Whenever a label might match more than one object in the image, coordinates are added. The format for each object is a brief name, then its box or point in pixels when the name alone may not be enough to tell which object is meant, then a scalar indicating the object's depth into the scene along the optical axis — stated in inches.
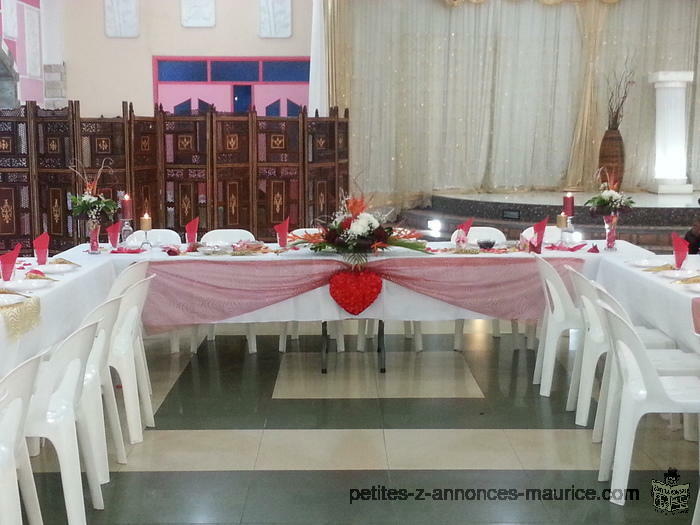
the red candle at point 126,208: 232.7
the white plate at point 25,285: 180.4
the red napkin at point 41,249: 208.1
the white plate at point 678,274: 194.7
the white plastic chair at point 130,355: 177.6
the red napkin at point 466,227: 246.4
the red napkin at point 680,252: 206.2
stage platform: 376.5
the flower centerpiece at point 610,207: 233.3
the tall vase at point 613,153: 448.8
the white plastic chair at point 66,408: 136.8
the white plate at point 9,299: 163.8
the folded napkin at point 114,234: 237.9
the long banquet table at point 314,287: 223.9
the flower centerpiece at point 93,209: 226.4
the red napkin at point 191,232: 245.4
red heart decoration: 220.2
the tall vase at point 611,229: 235.3
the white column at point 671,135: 449.4
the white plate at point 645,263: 212.5
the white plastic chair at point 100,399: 152.6
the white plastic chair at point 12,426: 112.4
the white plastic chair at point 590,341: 183.2
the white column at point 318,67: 440.1
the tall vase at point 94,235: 229.6
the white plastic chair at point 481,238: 248.2
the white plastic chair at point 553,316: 204.7
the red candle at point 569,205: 238.2
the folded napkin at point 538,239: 231.5
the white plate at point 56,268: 201.0
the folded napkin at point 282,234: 240.7
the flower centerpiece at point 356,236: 218.2
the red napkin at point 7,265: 186.2
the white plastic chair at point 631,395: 146.3
